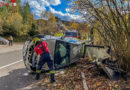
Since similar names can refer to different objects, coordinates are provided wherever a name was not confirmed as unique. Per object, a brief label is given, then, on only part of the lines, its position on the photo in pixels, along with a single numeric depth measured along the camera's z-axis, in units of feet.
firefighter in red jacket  13.34
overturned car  14.69
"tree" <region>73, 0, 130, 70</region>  11.68
